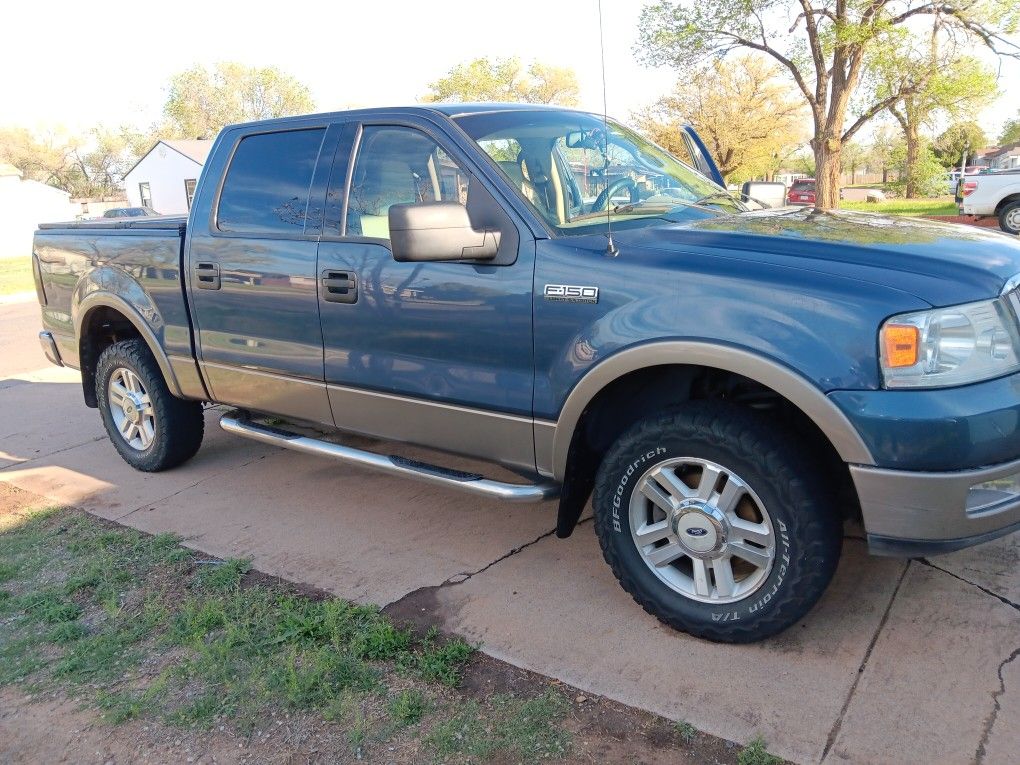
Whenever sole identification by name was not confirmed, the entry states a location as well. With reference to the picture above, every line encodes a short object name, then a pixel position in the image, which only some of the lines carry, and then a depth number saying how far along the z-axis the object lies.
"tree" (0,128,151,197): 74.81
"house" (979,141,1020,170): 61.86
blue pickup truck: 2.55
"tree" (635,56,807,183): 37.50
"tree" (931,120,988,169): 44.26
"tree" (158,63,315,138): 65.25
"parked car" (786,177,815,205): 33.62
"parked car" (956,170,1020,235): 16.81
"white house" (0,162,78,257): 39.69
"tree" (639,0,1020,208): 19.41
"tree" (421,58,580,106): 48.66
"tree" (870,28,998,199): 19.69
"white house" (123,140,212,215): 48.50
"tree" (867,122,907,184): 44.53
